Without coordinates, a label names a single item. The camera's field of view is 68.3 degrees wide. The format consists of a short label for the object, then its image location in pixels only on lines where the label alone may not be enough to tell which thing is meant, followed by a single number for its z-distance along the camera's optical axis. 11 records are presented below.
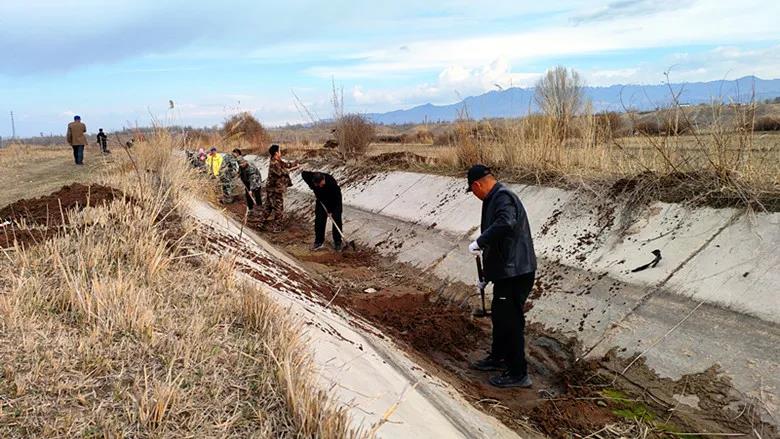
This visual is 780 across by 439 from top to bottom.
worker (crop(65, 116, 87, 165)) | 20.36
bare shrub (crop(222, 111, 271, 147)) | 32.84
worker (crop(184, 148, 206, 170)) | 15.63
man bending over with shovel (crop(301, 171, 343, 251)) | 10.51
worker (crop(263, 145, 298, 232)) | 12.16
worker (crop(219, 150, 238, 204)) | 16.23
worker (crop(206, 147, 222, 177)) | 16.03
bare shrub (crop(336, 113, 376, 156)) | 18.92
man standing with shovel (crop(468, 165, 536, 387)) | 5.23
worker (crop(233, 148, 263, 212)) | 14.43
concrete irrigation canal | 4.41
